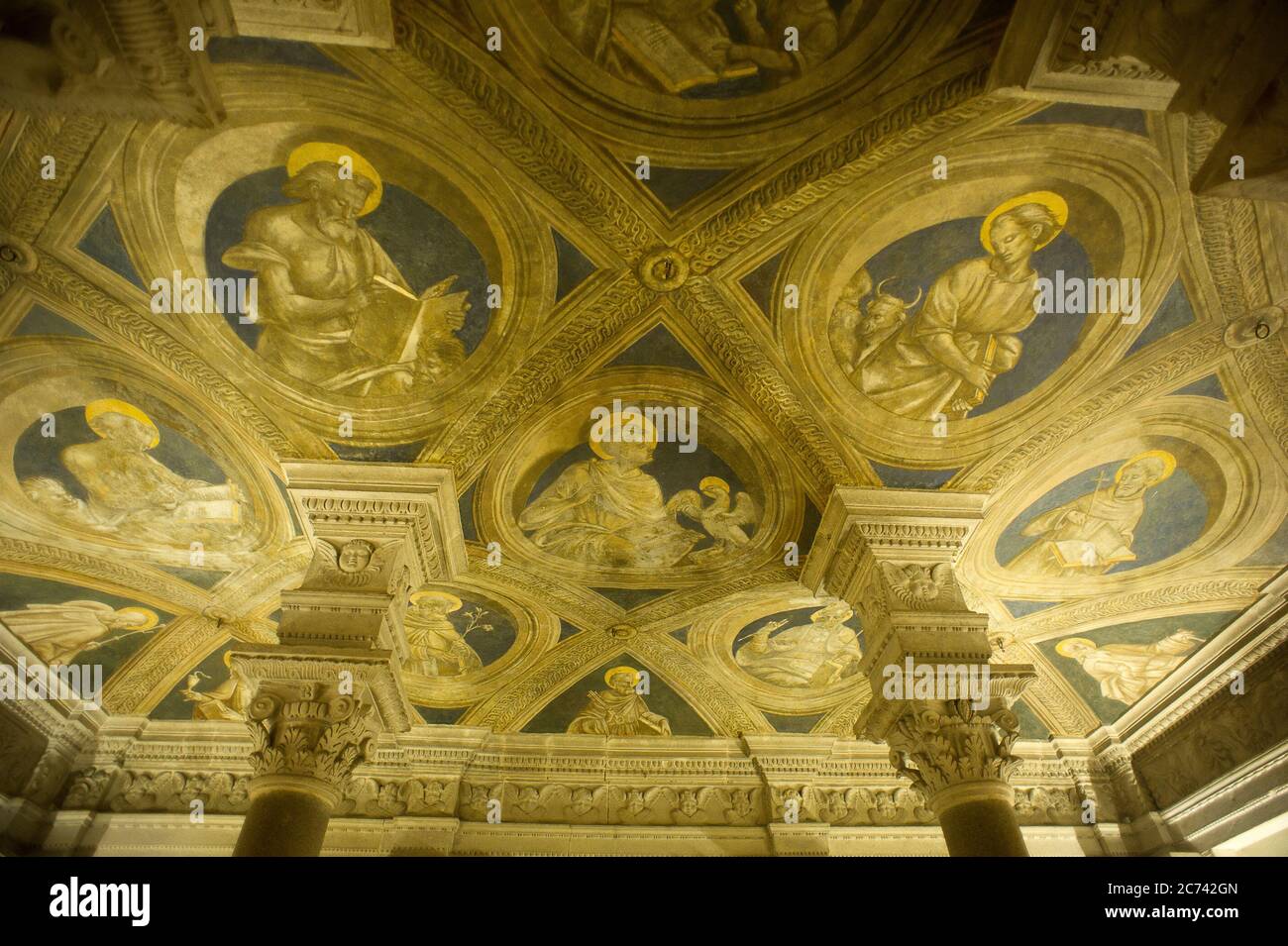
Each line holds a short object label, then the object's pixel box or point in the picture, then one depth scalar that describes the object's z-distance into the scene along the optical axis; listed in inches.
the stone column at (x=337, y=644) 215.2
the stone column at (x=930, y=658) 225.1
